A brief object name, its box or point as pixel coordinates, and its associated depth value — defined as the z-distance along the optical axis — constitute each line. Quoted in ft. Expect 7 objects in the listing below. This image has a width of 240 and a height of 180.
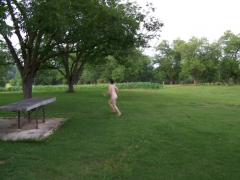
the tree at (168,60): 224.53
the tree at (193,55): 195.11
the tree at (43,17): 30.78
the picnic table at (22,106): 19.41
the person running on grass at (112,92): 32.65
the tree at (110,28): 35.62
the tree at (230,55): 187.42
